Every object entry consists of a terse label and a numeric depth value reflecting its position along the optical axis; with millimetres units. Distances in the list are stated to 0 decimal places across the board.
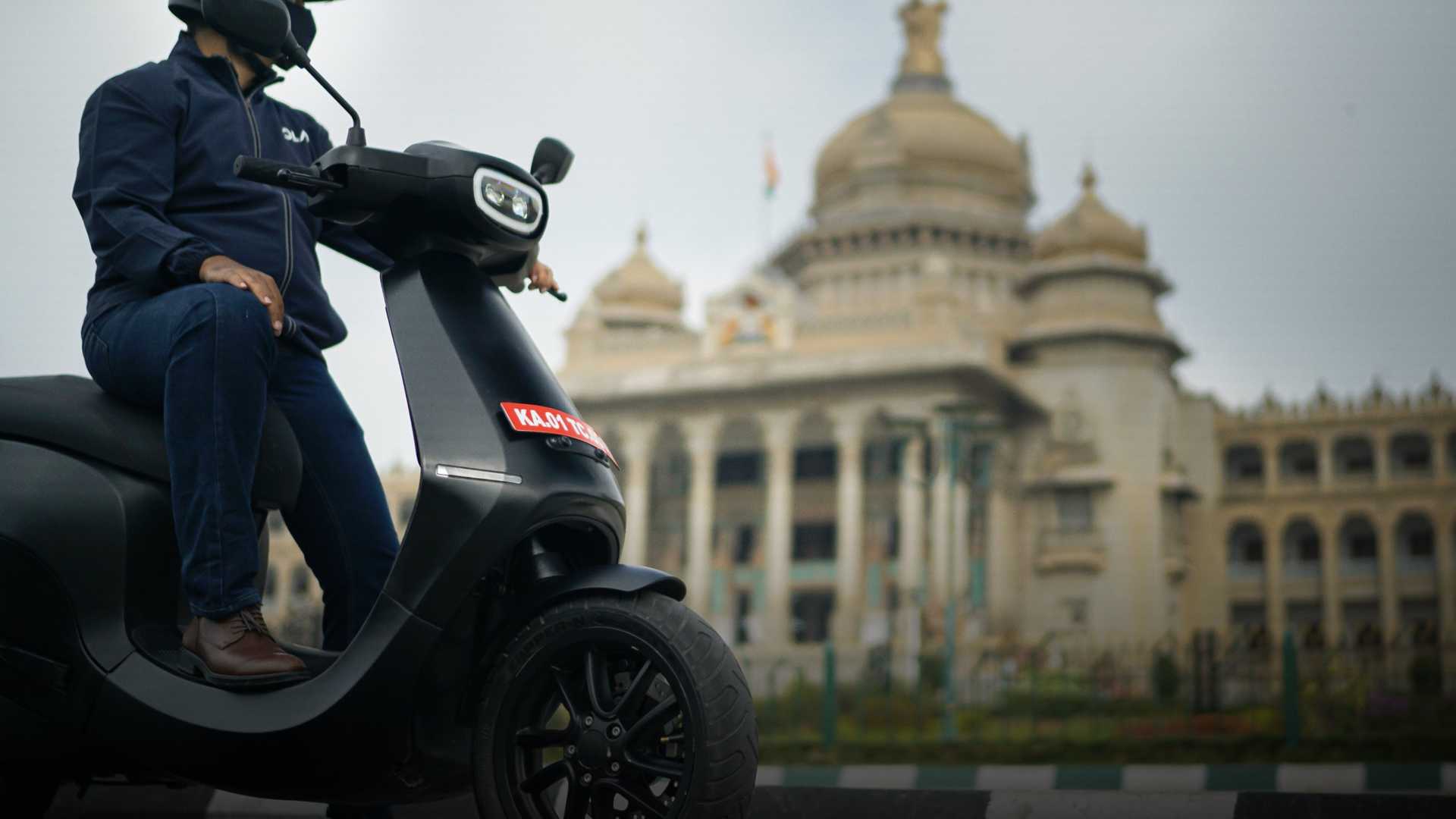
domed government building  32406
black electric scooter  2355
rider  2568
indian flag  36938
